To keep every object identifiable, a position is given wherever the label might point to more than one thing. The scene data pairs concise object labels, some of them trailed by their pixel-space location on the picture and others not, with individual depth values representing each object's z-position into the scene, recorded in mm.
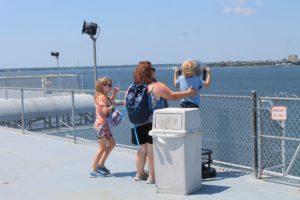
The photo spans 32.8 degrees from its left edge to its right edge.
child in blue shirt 7012
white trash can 6391
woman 6761
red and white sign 6832
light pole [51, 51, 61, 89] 22578
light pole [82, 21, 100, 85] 12477
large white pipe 19361
